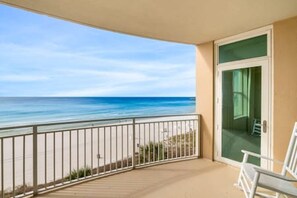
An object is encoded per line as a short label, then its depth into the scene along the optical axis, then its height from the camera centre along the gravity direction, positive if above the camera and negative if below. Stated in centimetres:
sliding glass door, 306 -18
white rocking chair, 165 -73
